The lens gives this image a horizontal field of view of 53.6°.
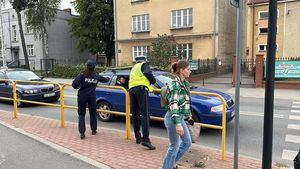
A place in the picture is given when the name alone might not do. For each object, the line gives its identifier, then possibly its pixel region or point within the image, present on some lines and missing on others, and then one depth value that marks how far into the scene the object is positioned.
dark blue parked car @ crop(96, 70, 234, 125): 6.91
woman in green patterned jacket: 3.77
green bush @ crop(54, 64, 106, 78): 27.17
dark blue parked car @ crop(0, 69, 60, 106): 11.43
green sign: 16.67
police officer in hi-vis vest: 5.54
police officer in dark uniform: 6.27
